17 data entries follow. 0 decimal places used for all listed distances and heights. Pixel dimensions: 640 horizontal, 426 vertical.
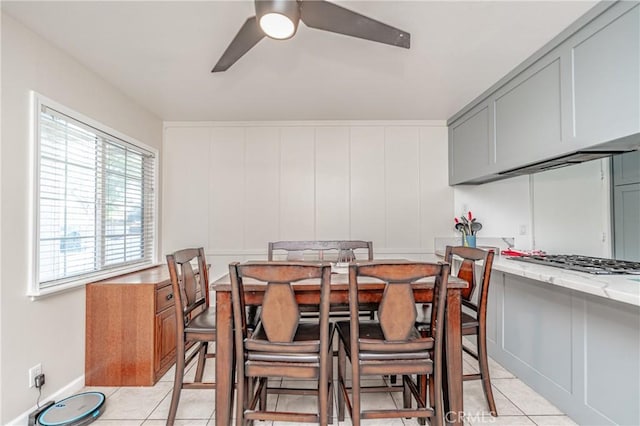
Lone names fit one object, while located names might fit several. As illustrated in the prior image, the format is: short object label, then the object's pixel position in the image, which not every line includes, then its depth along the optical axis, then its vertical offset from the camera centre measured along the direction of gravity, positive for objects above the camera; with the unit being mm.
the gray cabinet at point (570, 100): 1563 +782
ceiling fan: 1298 +912
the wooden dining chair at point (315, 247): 2736 -247
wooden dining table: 1599 -582
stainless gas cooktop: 1769 -294
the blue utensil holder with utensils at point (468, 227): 3462 -86
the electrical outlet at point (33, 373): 1881 -964
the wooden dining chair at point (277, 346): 1424 -613
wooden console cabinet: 2320 -880
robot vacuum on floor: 1779 -1180
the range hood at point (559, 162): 1955 +425
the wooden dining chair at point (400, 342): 1400 -590
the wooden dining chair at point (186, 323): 1800 -658
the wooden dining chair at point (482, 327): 1899 -682
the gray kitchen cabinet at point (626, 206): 2469 +115
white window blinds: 2015 +150
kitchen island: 1544 -741
